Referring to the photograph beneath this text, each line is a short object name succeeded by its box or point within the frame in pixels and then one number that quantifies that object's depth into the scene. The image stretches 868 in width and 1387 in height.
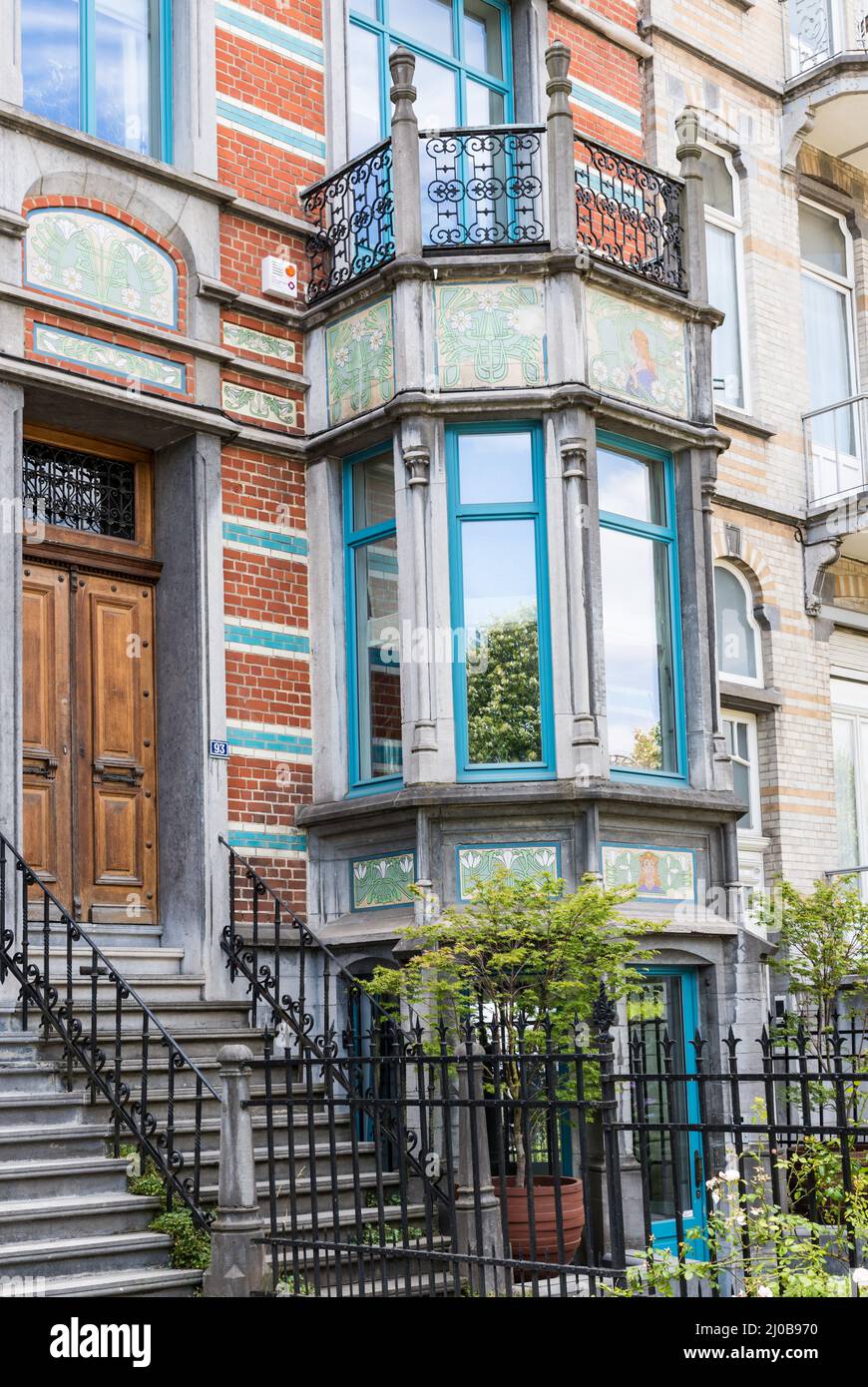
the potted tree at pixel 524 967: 8.95
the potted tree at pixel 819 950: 12.79
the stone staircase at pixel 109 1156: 7.18
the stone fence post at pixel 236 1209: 7.07
